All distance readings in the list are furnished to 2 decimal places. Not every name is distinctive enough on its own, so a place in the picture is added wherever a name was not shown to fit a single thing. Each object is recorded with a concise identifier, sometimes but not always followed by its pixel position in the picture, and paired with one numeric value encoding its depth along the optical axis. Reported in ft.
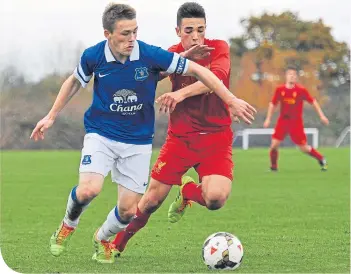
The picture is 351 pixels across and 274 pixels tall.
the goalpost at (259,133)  272.72
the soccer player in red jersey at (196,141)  55.72
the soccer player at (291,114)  135.74
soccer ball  50.62
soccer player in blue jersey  51.52
